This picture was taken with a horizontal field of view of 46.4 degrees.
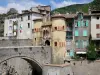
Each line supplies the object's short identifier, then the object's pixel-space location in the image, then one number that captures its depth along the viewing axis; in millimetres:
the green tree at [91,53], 21839
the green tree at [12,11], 46277
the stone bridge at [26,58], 19560
